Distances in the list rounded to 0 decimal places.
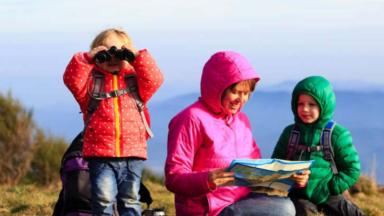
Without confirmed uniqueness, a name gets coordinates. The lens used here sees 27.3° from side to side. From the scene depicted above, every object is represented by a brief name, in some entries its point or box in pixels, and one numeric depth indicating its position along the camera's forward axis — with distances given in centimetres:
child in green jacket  606
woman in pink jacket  526
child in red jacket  548
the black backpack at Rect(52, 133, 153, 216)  584
